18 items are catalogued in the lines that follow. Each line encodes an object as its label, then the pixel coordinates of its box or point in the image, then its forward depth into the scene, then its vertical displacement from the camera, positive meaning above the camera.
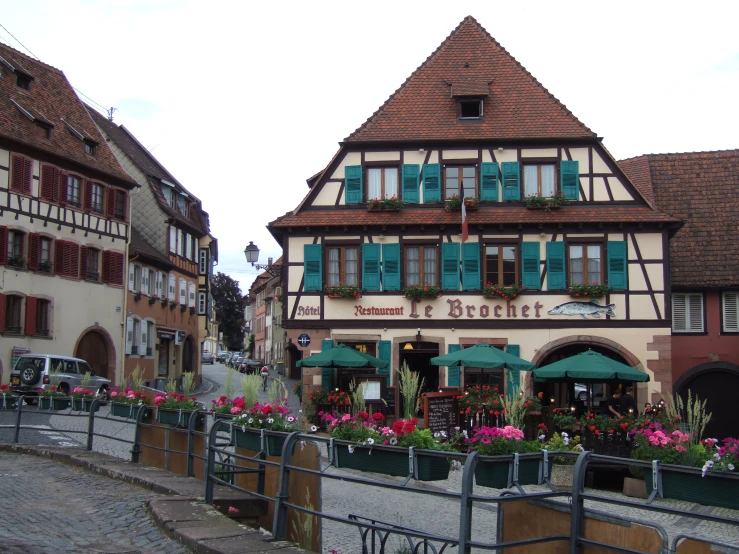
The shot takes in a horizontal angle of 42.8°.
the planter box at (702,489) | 6.23 -0.76
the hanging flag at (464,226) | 25.34 +3.95
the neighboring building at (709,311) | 28.98 +2.06
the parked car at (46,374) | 26.11 -0.14
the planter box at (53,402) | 16.47 -0.59
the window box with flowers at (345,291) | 25.83 +2.23
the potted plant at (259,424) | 9.37 -0.53
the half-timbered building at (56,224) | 31.41 +5.19
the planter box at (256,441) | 8.98 -0.68
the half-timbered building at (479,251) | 25.70 +3.42
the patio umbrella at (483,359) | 20.47 +0.34
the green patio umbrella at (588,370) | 19.06 +0.12
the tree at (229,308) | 96.56 +6.59
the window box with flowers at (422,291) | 25.72 +2.25
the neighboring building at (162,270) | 39.28 +4.56
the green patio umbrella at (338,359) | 22.30 +0.33
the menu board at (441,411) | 19.05 -0.76
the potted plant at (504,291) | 25.61 +2.27
